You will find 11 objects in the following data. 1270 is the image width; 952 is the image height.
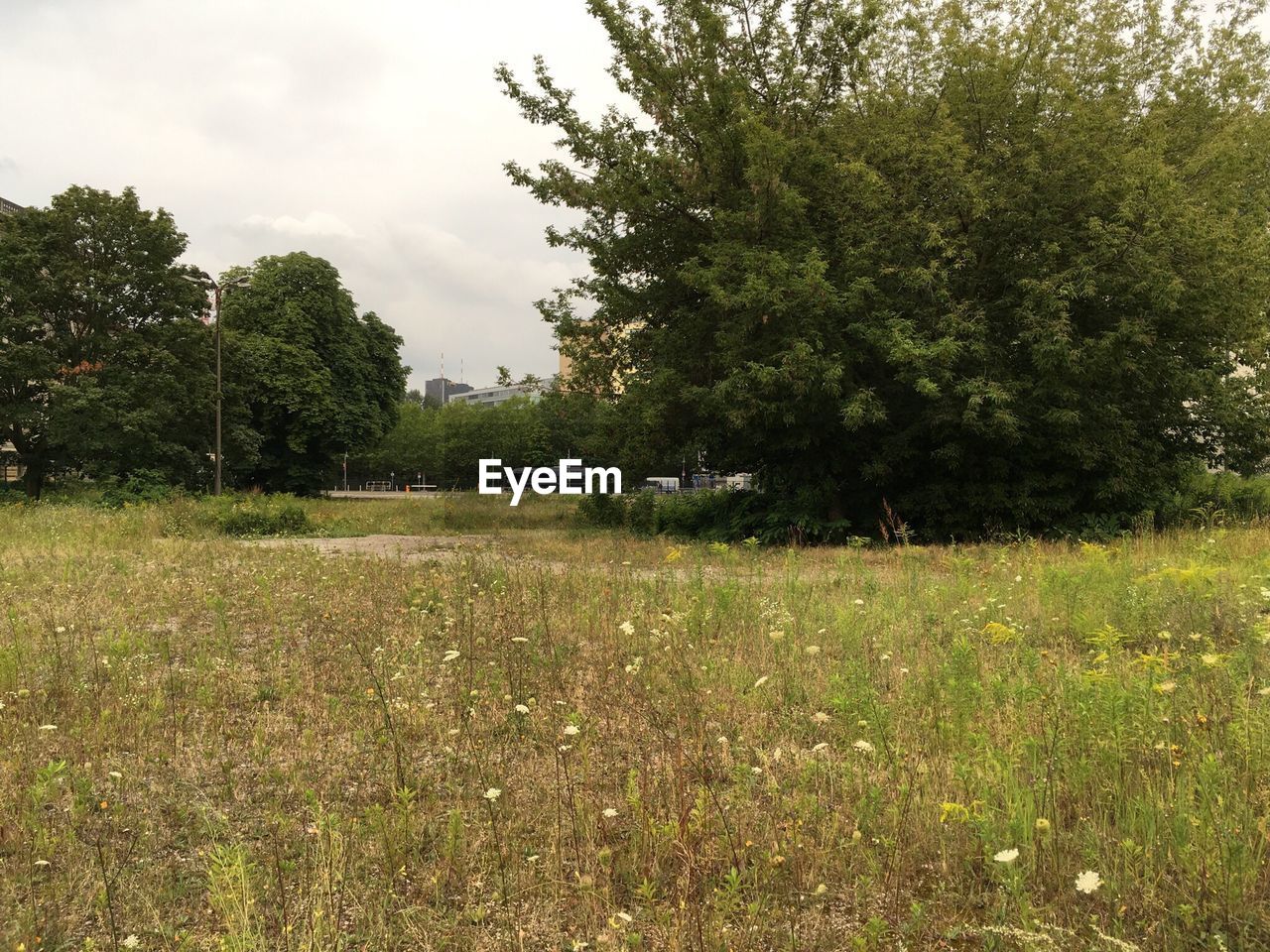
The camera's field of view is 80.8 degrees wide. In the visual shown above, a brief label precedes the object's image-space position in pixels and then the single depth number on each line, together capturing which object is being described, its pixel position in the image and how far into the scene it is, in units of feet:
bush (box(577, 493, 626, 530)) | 73.31
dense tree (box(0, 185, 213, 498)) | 87.20
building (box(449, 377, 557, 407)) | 595.19
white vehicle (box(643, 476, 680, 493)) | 240.32
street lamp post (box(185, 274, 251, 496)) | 85.71
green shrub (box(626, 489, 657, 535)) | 70.75
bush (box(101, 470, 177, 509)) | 77.77
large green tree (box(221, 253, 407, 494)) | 126.82
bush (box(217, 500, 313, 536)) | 60.13
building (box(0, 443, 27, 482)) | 95.03
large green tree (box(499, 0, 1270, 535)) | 46.73
